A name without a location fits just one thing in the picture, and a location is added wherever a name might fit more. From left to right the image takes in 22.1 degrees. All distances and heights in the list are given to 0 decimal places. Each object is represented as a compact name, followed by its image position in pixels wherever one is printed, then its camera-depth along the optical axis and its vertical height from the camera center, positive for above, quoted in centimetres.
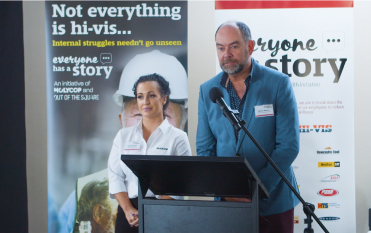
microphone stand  452 -33
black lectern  398 -26
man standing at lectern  515 -11
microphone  459 -1
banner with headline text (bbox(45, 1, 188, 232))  562 +17
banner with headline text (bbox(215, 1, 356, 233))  554 +10
